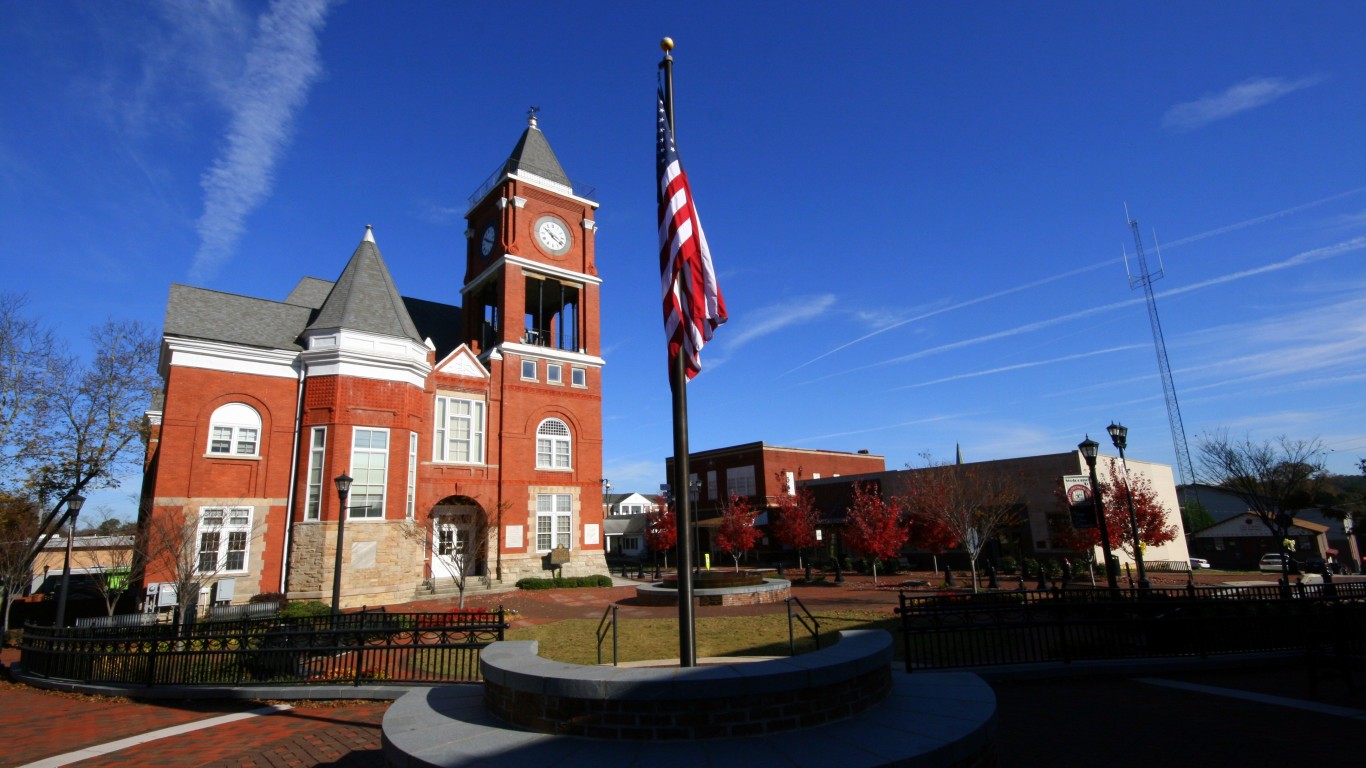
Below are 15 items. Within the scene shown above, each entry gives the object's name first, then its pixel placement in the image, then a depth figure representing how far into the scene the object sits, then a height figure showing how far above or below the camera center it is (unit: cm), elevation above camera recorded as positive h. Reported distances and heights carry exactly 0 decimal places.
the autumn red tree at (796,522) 3703 +46
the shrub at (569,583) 2883 -191
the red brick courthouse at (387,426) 2391 +501
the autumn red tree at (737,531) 3825 +4
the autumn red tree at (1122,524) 2861 -40
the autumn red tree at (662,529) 4266 +40
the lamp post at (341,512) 1513 +91
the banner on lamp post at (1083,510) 1759 +20
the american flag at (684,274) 743 +297
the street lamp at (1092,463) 1653 +149
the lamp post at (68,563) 1558 -4
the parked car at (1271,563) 4147 -336
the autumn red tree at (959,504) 2852 +87
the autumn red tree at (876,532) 3020 -27
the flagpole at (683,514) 661 +20
